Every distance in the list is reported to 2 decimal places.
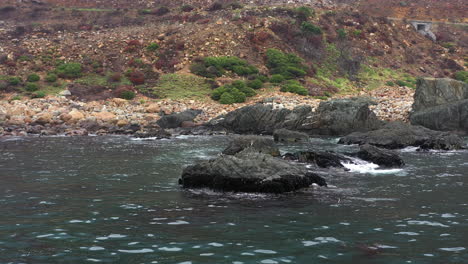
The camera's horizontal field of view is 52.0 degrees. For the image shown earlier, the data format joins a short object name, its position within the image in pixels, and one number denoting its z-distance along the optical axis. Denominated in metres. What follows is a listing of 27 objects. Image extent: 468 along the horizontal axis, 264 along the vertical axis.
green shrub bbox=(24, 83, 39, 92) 50.72
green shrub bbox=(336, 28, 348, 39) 70.21
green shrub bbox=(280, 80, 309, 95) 52.09
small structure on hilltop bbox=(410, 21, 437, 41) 80.88
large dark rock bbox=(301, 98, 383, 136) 36.50
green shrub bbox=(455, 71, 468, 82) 65.06
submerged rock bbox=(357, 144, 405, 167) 21.47
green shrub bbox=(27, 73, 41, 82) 52.75
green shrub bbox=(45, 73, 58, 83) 52.88
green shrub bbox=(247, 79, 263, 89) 52.62
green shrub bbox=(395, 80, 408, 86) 61.59
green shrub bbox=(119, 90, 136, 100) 49.59
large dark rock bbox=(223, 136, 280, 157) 24.09
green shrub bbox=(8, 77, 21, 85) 51.78
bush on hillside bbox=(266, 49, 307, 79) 57.93
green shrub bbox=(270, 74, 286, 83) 54.81
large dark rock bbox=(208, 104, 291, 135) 39.00
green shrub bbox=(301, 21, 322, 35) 68.19
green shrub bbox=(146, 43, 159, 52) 60.94
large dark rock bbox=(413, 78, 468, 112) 41.41
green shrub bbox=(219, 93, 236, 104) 48.38
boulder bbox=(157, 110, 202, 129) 41.38
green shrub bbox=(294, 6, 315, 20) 71.87
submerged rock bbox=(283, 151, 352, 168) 21.27
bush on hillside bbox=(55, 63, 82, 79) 54.75
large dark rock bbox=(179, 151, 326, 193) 15.45
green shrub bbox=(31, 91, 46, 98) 48.80
